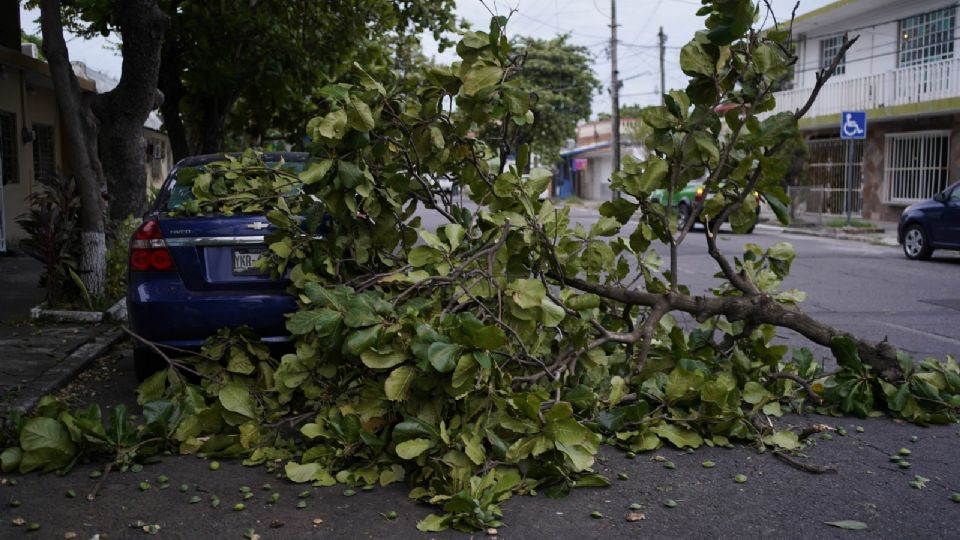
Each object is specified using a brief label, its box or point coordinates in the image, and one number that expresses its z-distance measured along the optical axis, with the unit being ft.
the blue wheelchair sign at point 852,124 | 77.61
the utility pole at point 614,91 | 126.93
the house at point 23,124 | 51.67
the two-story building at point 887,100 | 84.89
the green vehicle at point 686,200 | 83.28
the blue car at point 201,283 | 20.03
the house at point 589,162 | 188.55
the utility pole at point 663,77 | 146.00
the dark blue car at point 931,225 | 52.85
